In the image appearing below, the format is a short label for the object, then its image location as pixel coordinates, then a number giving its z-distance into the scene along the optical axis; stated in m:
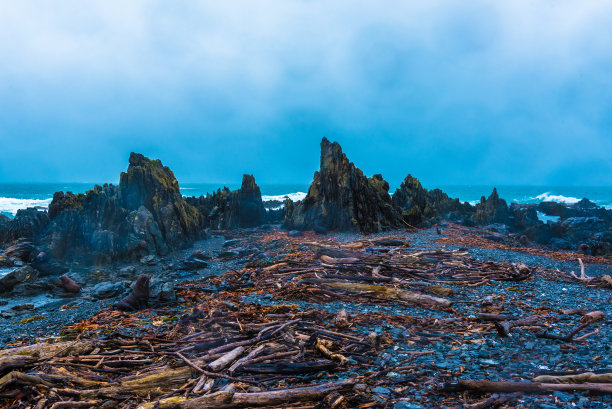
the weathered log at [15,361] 5.04
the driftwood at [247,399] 4.15
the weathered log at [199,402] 4.13
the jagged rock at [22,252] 20.28
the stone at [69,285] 15.11
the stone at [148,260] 20.50
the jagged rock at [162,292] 10.41
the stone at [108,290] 13.74
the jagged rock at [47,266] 18.64
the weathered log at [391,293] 8.73
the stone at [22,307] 12.55
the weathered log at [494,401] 4.07
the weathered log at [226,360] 5.18
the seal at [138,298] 10.03
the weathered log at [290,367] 5.20
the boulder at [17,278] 15.12
